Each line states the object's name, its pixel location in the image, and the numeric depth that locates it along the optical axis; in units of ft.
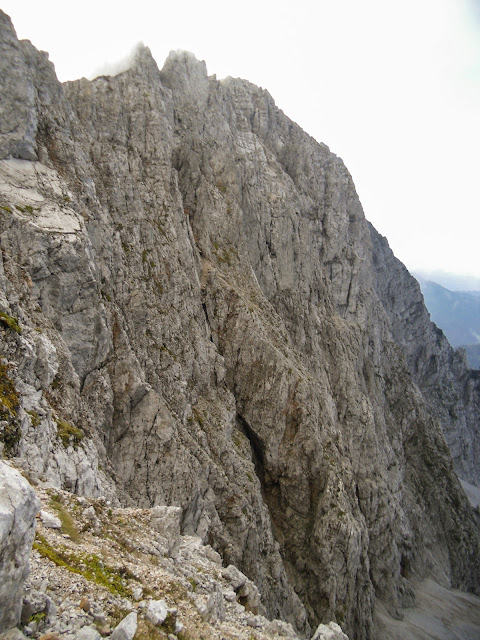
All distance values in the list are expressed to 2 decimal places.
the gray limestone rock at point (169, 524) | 66.54
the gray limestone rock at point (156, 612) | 42.22
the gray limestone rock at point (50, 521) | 48.11
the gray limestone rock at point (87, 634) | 32.45
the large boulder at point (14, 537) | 29.55
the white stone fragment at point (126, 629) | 34.63
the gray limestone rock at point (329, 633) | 68.95
